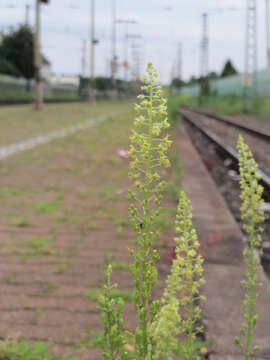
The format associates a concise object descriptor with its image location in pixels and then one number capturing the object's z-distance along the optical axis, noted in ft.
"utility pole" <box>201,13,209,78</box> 232.32
